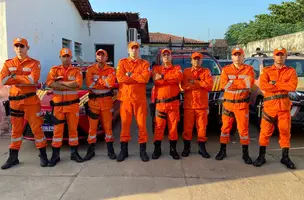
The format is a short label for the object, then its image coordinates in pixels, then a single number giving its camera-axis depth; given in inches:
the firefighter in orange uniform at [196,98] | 150.8
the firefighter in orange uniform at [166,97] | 146.7
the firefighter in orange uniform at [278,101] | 138.4
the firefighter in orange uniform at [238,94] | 144.8
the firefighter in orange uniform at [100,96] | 148.2
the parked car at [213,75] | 174.6
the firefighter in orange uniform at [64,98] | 141.9
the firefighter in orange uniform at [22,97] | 136.2
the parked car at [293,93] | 173.9
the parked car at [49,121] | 155.8
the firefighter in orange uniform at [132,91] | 143.3
